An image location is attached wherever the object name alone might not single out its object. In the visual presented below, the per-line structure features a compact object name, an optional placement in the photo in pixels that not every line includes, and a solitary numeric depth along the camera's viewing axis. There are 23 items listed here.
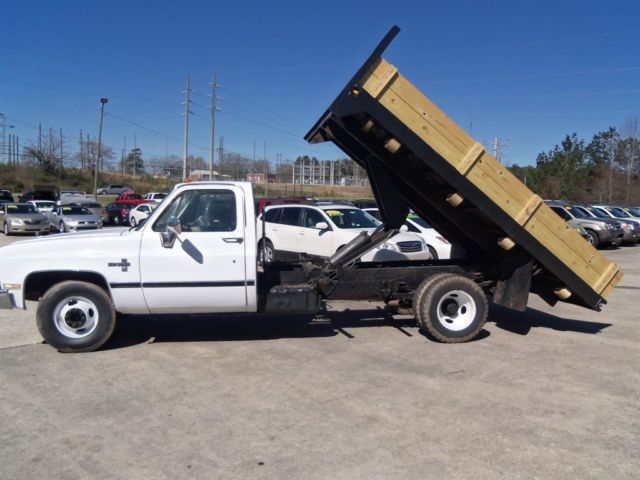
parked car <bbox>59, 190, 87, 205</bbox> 40.41
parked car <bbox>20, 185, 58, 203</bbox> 41.66
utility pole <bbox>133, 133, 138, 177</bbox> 99.22
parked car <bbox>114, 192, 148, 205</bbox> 43.78
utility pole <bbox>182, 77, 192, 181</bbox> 42.53
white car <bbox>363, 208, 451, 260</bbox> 12.84
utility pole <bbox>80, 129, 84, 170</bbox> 85.57
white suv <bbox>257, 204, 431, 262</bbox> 11.41
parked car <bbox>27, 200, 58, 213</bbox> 27.92
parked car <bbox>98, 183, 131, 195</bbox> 70.20
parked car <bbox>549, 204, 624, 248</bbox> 20.58
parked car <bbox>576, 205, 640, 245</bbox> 22.19
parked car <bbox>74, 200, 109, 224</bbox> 30.69
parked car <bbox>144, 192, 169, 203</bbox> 38.56
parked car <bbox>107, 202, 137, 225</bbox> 31.55
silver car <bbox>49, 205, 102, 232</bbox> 23.95
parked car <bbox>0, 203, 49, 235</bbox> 24.03
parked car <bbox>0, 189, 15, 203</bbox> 39.99
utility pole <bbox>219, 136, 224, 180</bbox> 62.36
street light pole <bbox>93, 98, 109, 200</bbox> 49.34
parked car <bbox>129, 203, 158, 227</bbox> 28.81
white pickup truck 6.25
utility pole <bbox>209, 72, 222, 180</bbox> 43.17
